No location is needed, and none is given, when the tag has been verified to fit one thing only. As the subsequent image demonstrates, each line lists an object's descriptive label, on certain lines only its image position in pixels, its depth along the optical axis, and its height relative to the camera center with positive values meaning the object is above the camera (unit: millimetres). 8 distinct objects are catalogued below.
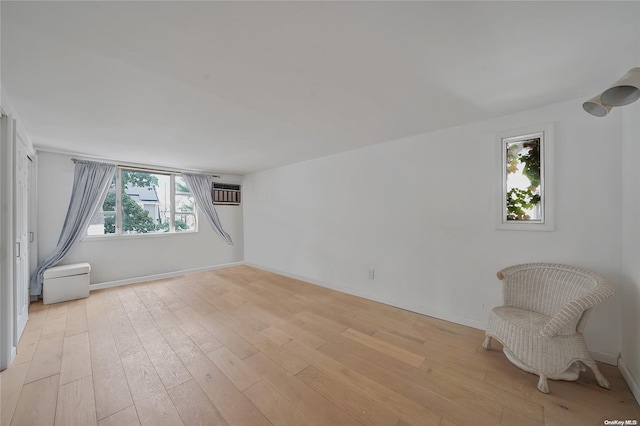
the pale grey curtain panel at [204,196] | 5238 +419
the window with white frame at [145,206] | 4332 +180
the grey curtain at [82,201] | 3764 +235
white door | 2299 -246
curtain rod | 4276 +938
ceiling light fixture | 1229 +683
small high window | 2273 +323
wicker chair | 1684 -893
